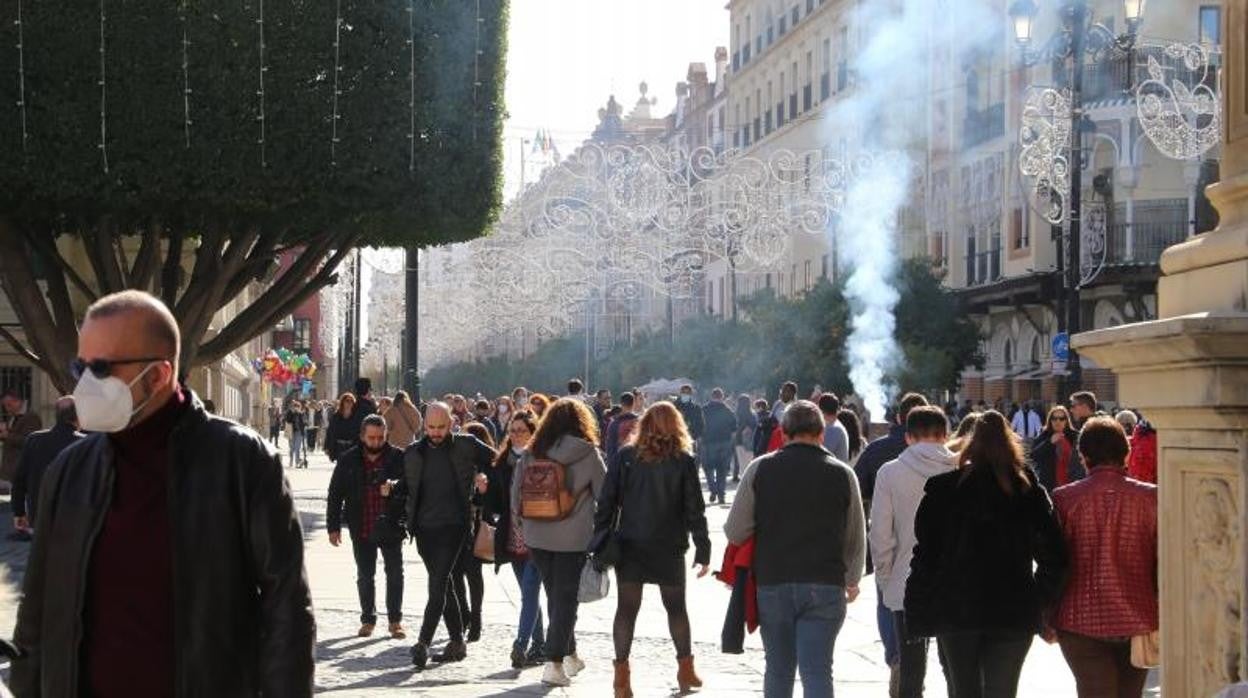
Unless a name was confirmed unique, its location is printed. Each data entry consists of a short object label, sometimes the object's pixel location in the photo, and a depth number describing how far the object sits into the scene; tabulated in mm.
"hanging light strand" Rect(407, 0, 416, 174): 26672
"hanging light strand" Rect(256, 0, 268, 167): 25719
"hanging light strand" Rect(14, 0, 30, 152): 25031
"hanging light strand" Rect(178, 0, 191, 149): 25594
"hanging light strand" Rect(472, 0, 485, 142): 27578
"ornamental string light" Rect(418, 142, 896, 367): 32844
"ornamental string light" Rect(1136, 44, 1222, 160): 26516
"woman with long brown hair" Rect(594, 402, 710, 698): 11109
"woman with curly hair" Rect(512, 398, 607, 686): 11906
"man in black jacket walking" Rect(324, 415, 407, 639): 14117
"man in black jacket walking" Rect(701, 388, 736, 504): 31594
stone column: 5848
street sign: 27966
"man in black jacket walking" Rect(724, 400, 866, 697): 9367
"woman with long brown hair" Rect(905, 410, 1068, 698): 8227
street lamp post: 24266
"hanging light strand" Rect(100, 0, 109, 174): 25375
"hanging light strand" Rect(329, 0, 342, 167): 26094
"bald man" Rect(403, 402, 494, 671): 13141
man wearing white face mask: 4621
